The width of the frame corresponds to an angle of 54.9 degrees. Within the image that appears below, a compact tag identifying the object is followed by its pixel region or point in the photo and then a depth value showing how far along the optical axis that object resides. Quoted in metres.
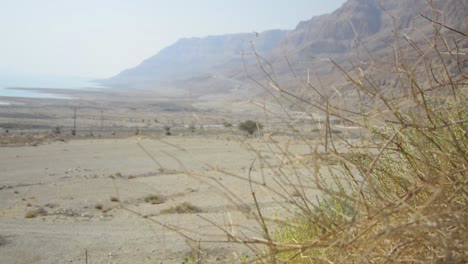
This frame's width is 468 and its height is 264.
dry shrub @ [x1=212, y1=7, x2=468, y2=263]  1.39
